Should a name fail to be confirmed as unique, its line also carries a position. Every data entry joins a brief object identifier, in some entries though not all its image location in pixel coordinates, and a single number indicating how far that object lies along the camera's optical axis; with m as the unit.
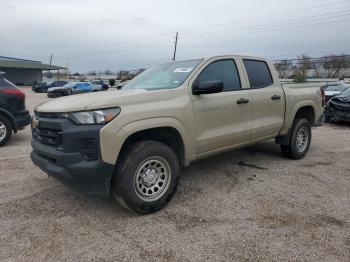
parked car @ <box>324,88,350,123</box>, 11.59
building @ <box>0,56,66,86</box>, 59.63
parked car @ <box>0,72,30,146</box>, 7.65
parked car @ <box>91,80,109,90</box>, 38.53
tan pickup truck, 3.59
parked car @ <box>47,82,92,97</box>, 31.50
